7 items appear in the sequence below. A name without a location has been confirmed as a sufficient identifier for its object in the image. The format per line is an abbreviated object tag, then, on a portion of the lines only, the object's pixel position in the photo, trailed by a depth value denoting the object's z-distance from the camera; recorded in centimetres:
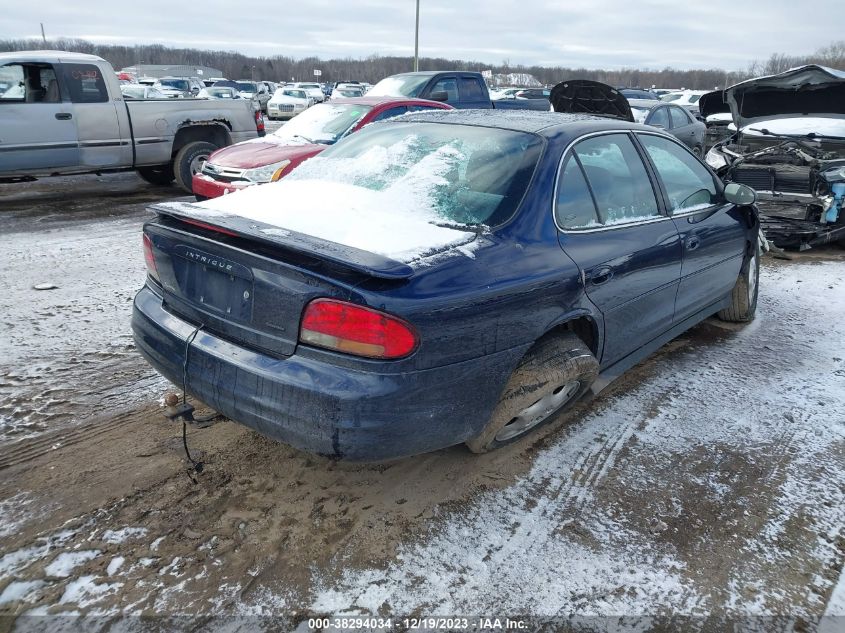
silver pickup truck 784
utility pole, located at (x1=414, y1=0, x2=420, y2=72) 2856
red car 717
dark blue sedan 229
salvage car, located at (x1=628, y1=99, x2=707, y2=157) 1181
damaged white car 688
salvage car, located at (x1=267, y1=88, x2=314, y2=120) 2641
